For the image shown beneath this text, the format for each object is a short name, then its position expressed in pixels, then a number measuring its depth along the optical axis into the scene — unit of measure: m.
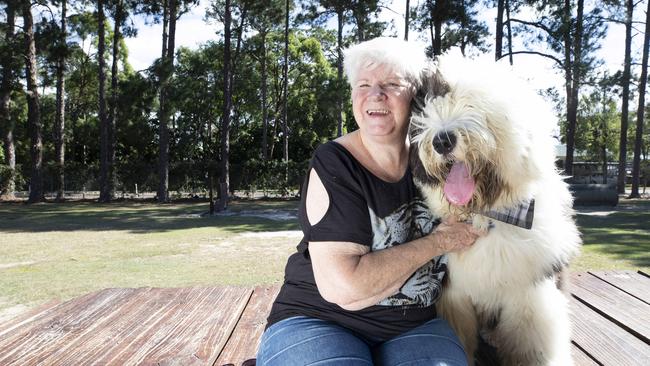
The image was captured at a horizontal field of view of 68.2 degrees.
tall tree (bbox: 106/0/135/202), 19.22
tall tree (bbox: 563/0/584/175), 15.20
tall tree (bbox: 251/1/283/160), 20.58
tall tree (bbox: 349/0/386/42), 18.78
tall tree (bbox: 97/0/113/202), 19.98
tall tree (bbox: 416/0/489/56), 15.55
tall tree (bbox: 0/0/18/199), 18.23
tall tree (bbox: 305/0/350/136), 19.16
